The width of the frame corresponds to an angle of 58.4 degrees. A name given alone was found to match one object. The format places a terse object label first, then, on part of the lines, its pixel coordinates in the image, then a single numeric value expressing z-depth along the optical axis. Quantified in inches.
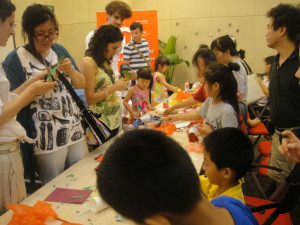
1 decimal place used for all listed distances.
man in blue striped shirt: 188.2
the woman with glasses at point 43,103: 68.4
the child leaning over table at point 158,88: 171.0
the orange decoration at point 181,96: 154.5
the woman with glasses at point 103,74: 88.0
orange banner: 228.8
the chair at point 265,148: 106.5
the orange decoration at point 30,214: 48.6
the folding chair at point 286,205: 54.1
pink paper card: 57.6
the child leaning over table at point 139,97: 139.0
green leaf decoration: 262.1
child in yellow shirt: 53.6
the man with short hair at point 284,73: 77.5
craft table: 51.3
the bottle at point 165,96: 174.9
